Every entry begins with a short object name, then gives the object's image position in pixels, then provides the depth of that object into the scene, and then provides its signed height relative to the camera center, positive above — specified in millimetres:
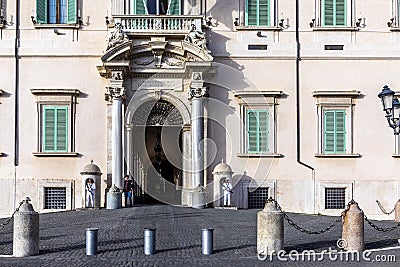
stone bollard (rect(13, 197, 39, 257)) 12766 -1642
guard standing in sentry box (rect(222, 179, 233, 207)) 24616 -1738
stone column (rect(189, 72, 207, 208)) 25047 +422
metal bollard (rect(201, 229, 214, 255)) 12930 -1815
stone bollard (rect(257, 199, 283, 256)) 12945 -1619
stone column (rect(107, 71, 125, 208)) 24734 +547
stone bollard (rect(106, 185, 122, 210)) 23672 -1938
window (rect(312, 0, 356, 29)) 26119 +4540
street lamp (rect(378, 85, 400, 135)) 15562 +714
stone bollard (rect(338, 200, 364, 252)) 13617 -1694
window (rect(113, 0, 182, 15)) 25688 +4662
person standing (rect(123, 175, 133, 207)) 24703 -1685
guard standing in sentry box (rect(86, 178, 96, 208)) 23984 -1765
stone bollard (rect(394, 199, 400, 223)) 20391 -2035
